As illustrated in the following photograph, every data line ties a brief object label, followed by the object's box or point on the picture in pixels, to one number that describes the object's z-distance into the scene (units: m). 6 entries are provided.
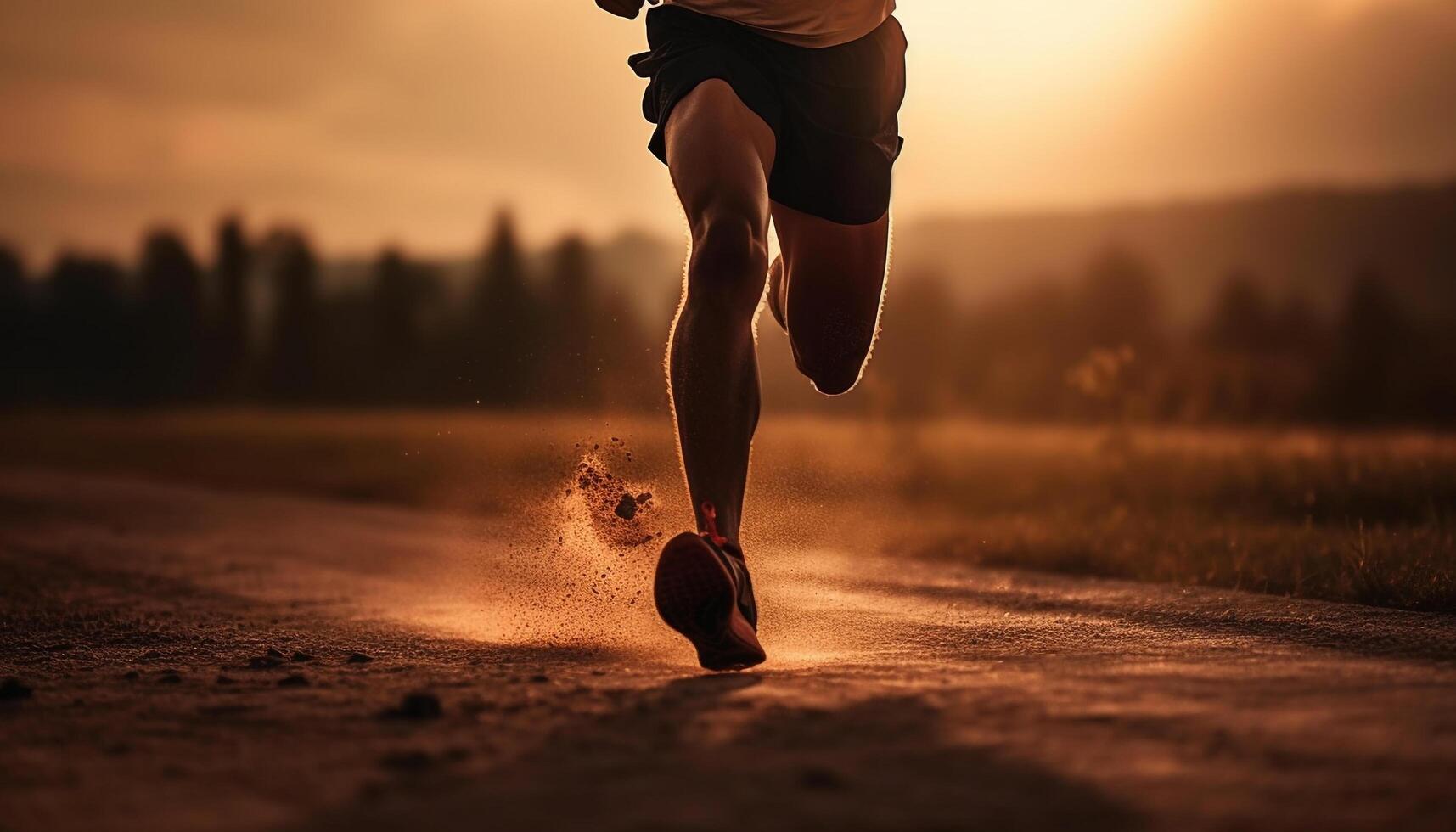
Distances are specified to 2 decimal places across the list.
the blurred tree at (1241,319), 102.94
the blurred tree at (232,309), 72.50
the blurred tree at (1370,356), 76.12
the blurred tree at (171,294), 74.00
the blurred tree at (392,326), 78.62
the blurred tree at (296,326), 76.00
